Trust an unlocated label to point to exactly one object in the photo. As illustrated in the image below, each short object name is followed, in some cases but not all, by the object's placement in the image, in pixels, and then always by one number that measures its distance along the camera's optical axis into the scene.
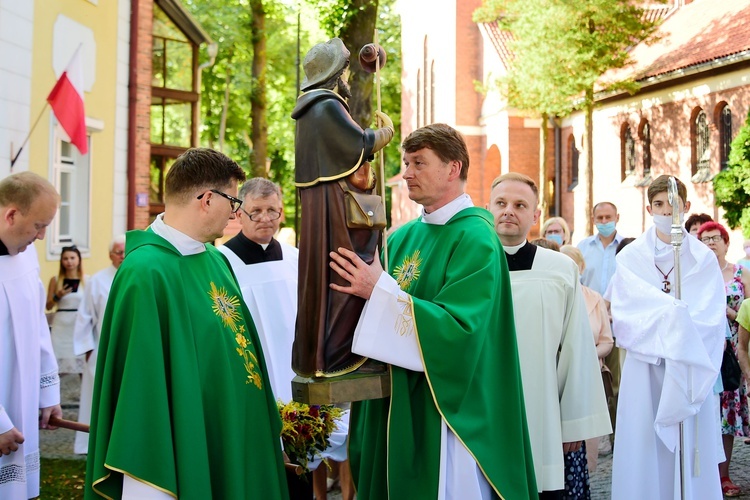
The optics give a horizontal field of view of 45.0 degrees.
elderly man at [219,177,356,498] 6.43
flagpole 12.37
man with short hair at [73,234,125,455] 8.88
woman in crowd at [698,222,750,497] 7.55
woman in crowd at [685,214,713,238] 8.53
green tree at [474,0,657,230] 25.42
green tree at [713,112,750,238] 21.52
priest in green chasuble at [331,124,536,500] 3.66
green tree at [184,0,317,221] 26.36
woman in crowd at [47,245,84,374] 10.40
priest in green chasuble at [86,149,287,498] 3.42
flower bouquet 4.61
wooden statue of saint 3.52
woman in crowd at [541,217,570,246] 9.62
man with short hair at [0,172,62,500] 4.66
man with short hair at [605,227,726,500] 5.50
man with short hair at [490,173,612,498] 4.91
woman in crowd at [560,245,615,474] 7.20
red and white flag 12.56
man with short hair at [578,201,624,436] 10.05
